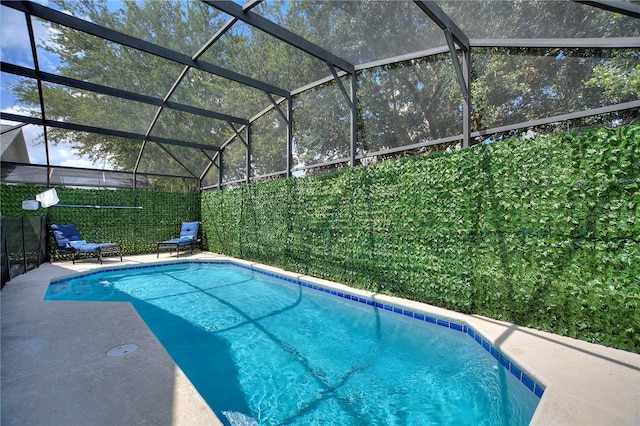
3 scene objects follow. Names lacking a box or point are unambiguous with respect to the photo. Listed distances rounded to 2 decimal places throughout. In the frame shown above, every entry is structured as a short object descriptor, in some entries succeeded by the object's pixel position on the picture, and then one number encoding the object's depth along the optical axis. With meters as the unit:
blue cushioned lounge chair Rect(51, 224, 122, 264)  8.64
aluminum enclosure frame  4.22
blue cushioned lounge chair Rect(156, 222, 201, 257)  10.64
